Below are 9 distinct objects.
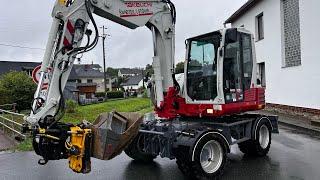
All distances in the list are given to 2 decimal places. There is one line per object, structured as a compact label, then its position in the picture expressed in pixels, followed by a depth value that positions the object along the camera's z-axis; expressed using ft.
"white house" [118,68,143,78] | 316.98
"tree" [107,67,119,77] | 310.10
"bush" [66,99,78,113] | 53.61
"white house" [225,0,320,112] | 31.96
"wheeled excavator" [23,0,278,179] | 13.28
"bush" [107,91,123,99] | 152.46
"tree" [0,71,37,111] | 59.32
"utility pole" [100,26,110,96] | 123.53
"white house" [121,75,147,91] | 226.81
